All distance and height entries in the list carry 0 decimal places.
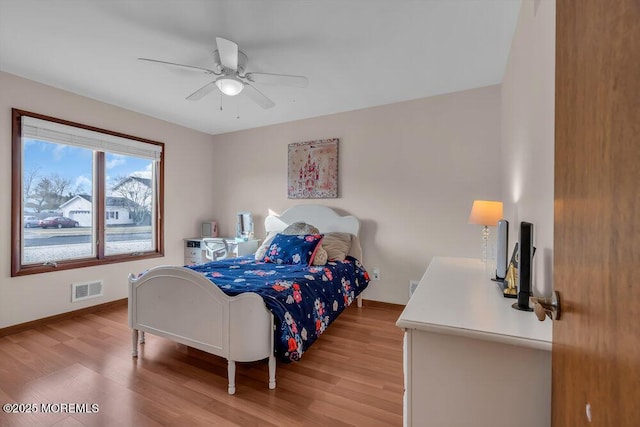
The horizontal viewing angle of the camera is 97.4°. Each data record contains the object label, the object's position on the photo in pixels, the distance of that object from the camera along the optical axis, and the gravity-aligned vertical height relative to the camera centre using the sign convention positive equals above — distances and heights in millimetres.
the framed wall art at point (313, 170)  3648 +580
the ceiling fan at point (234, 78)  2139 +1084
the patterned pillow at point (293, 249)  2883 -384
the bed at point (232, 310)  1777 -684
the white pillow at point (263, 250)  3187 -436
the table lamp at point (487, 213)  2043 +2
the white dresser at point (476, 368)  916 -534
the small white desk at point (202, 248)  3838 -514
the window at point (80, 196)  2771 +190
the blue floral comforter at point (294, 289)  1841 -615
